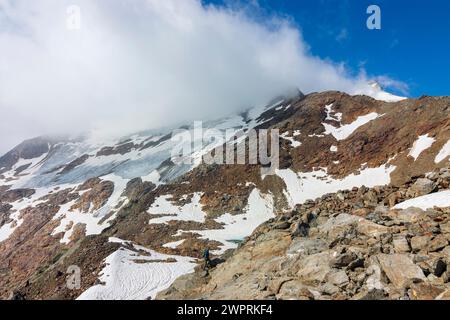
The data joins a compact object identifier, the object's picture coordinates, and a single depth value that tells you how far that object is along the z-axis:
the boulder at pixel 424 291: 14.57
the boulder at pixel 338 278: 17.38
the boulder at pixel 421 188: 26.57
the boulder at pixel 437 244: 17.70
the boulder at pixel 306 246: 22.44
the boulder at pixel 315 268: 18.98
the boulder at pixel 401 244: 18.58
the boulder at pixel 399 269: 16.12
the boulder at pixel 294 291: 17.14
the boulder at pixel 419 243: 18.38
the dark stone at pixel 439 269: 15.87
